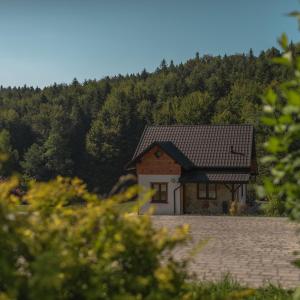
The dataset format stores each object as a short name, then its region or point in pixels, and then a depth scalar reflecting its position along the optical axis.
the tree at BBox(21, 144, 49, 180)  82.31
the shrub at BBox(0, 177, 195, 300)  3.20
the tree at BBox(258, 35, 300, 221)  2.88
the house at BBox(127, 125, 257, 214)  27.69
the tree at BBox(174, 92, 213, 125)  70.06
